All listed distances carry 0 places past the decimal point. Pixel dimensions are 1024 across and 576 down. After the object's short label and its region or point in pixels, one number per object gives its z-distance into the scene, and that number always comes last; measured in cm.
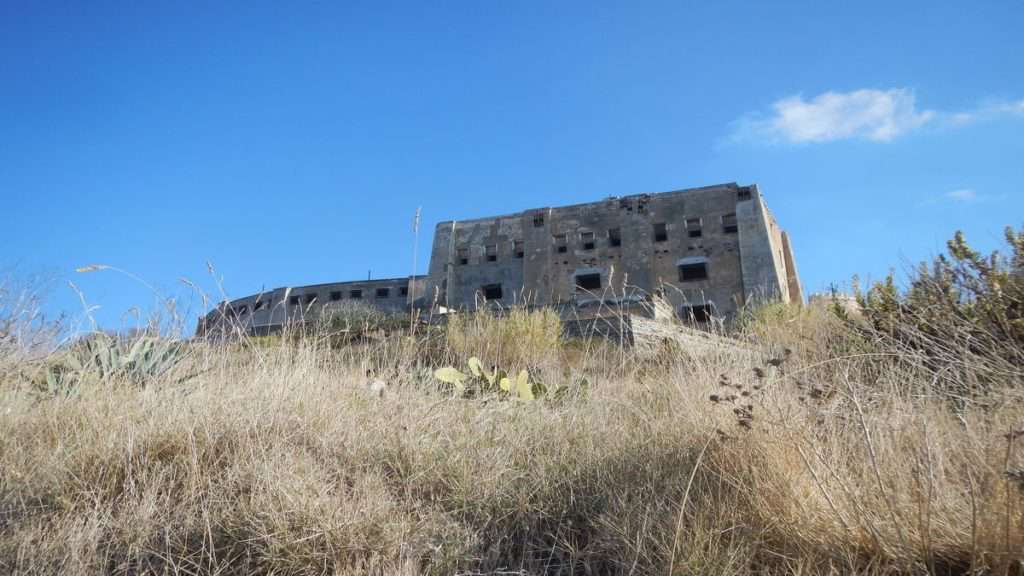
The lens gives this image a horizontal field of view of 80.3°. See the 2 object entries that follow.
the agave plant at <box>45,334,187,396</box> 429
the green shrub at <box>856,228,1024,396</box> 361
